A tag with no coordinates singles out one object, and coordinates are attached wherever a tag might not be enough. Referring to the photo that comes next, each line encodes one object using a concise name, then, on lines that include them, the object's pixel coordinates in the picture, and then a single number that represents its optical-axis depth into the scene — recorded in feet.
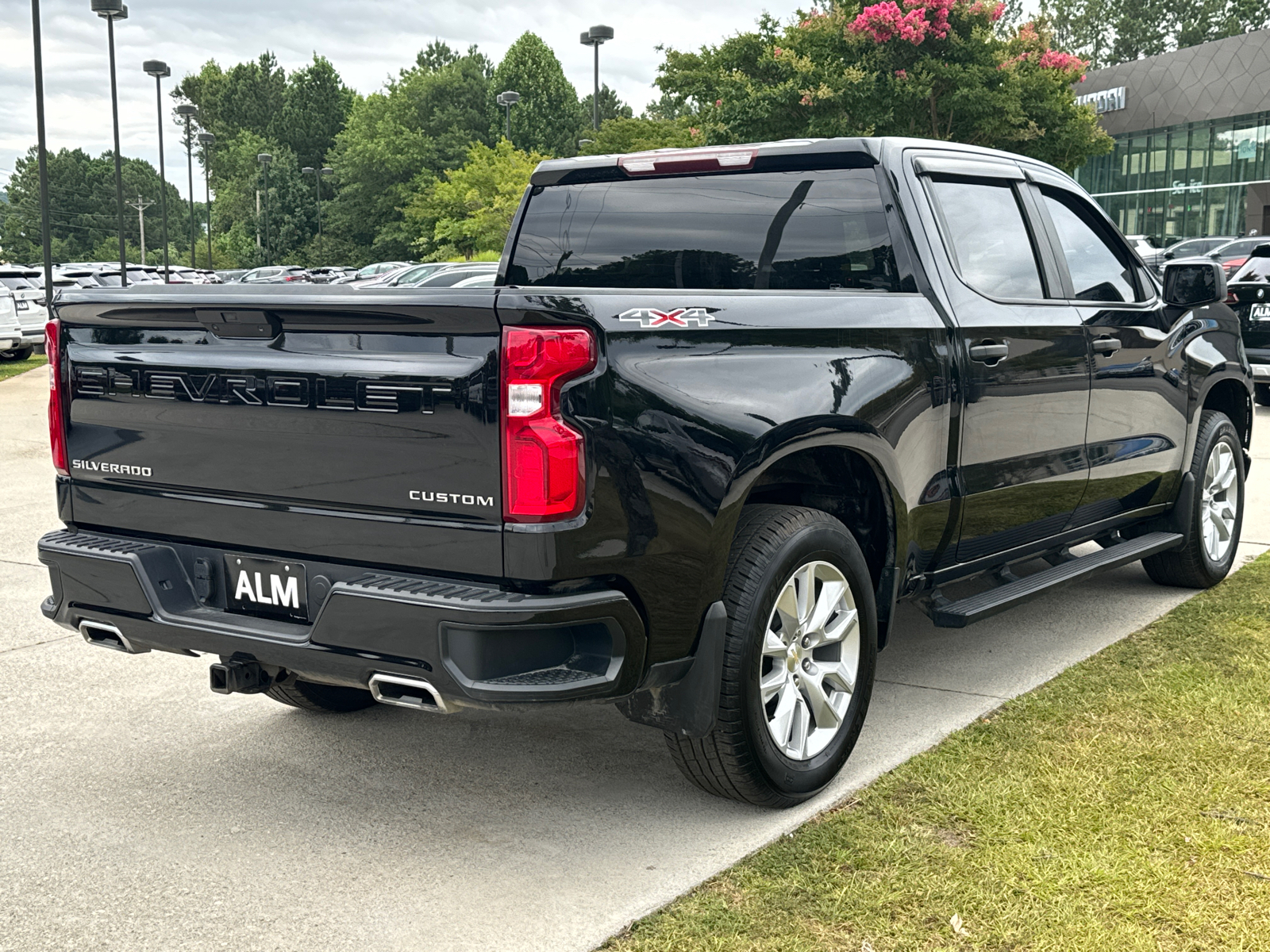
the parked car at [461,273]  67.67
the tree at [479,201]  144.46
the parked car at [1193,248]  104.37
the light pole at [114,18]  93.25
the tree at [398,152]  283.18
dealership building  169.17
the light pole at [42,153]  71.56
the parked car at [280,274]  146.20
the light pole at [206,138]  213.25
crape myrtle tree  91.25
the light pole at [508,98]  159.84
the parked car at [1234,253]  57.68
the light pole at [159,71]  130.72
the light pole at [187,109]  150.61
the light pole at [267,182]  272.47
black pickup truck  10.37
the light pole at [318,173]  294.66
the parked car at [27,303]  78.38
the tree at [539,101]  304.50
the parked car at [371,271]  123.08
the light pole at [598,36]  135.13
